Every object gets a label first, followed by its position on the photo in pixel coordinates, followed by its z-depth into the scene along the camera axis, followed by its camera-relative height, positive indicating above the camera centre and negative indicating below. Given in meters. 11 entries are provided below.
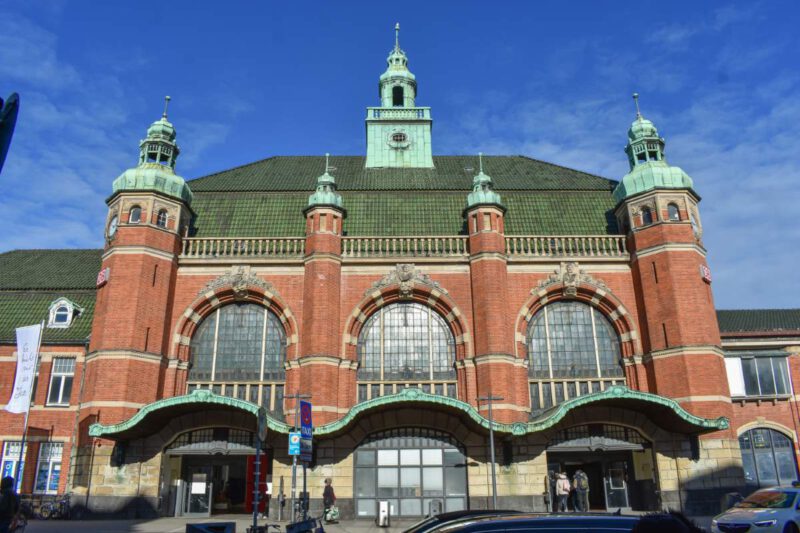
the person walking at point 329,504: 22.69 -1.24
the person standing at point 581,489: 23.05 -0.79
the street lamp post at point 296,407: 20.41 +2.23
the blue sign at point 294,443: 19.22 +0.78
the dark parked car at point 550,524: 5.00 -0.44
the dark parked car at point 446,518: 5.64 -0.46
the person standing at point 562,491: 22.78 -0.85
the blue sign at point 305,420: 15.96 +1.20
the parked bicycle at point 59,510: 23.50 -1.45
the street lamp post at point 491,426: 22.20 +1.43
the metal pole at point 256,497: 12.38 -0.56
